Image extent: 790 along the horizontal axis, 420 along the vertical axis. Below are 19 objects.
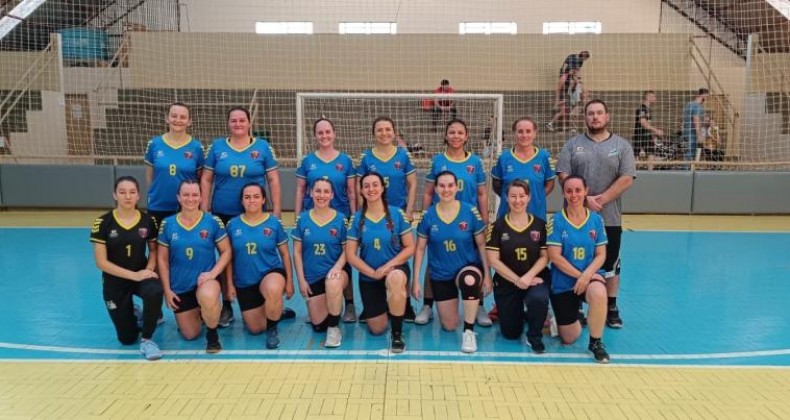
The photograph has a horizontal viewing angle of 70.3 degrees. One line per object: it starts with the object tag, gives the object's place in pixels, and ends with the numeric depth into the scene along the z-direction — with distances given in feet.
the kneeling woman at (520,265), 13.05
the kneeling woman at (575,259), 12.73
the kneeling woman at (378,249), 13.55
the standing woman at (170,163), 14.60
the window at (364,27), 52.80
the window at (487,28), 53.16
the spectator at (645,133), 35.14
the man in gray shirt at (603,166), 14.26
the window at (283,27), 54.19
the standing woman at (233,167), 14.60
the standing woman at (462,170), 14.73
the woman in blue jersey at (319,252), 13.93
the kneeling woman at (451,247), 13.62
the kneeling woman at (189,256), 13.16
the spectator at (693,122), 34.63
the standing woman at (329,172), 15.11
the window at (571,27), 52.54
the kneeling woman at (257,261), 13.47
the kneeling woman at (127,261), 12.88
